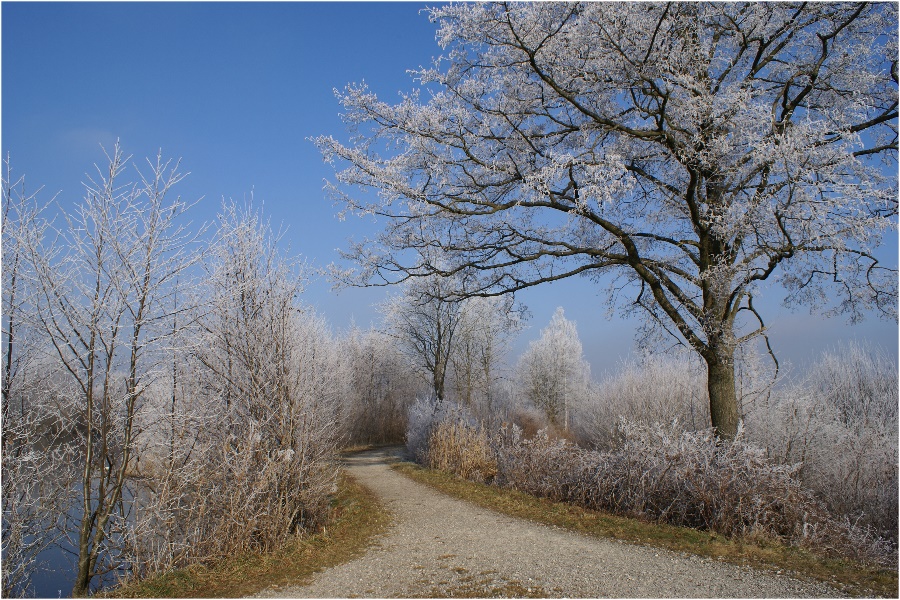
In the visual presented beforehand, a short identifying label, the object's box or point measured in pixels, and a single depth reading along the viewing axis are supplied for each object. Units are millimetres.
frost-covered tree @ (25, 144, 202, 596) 5254
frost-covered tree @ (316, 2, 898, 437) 7879
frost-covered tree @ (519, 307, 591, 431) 31344
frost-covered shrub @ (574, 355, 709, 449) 16569
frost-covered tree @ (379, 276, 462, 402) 23359
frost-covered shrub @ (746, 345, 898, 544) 9305
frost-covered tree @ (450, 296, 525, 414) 27016
